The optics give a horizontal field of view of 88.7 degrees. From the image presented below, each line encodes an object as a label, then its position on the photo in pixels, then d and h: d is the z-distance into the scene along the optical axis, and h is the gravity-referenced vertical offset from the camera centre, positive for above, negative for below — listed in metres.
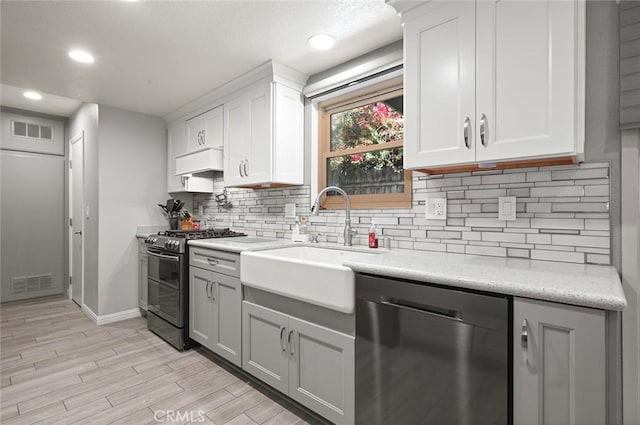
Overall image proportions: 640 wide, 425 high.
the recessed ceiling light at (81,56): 2.35 +1.15
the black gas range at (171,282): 2.76 -0.63
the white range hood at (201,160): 3.12 +0.50
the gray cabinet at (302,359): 1.61 -0.83
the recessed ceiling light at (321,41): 2.13 +1.13
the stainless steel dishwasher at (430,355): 1.13 -0.56
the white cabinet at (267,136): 2.61 +0.63
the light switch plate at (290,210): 2.85 +0.01
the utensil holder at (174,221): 3.88 -0.12
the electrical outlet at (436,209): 1.92 +0.01
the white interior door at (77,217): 3.97 -0.07
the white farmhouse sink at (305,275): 1.55 -0.35
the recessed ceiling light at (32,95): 3.52 +1.29
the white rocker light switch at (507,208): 1.65 +0.01
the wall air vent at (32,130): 4.14 +1.06
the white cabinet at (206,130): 3.16 +0.83
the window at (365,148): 2.31 +0.47
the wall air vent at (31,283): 4.20 -0.94
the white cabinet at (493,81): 1.27 +0.56
